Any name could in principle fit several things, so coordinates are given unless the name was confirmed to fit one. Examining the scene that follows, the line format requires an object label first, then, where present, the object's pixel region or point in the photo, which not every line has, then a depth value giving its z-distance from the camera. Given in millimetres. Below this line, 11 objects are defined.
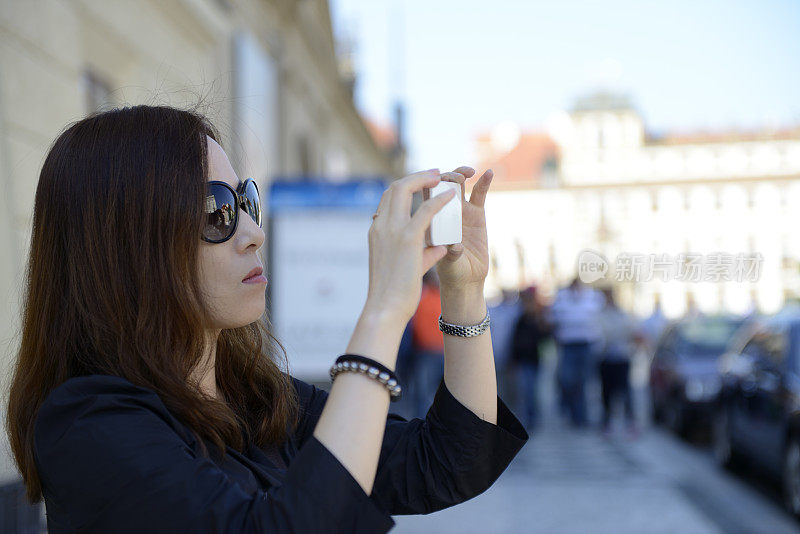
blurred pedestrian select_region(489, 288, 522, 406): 11320
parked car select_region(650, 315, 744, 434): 10055
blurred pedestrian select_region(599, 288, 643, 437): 10406
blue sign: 8406
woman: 1228
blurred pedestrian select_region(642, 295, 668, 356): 12459
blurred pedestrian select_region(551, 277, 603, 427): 10531
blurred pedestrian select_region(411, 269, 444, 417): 9656
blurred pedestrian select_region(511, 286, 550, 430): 10852
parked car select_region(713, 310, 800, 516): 6352
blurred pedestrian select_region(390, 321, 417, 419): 10059
